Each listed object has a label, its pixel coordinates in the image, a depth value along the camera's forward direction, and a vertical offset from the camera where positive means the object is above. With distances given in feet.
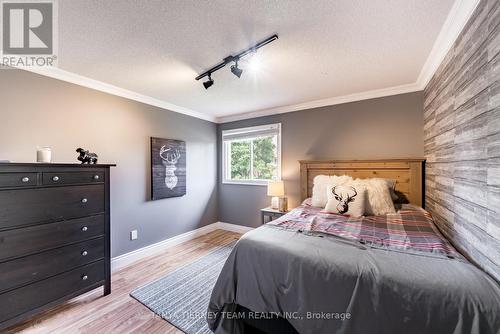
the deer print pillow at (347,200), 6.90 -1.17
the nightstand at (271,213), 10.08 -2.33
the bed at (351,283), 2.99 -1.98
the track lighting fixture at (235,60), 5.36 +3.24
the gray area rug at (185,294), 5.58 -4.16
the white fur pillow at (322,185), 8.33 -0.80
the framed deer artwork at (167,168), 9.83 -0.09
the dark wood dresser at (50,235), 4.93 -1.89
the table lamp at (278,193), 10.48 -1.37
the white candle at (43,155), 5.86 +0.32
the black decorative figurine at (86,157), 6.63 +0.30
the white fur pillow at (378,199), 7.12 -1.16
